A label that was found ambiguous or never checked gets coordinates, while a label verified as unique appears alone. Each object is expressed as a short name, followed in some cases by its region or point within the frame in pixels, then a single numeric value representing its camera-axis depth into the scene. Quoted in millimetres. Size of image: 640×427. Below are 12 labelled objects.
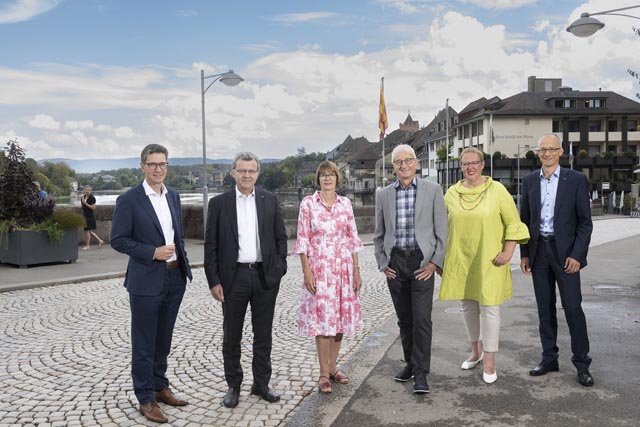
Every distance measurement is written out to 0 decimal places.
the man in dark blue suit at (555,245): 5457
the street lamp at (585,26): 14391
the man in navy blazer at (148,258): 4578
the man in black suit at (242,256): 4918
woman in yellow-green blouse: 5414
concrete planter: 14031
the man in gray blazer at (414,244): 5297
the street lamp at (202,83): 23339
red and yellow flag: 34969
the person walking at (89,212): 18078
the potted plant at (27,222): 14094
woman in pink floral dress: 5211
